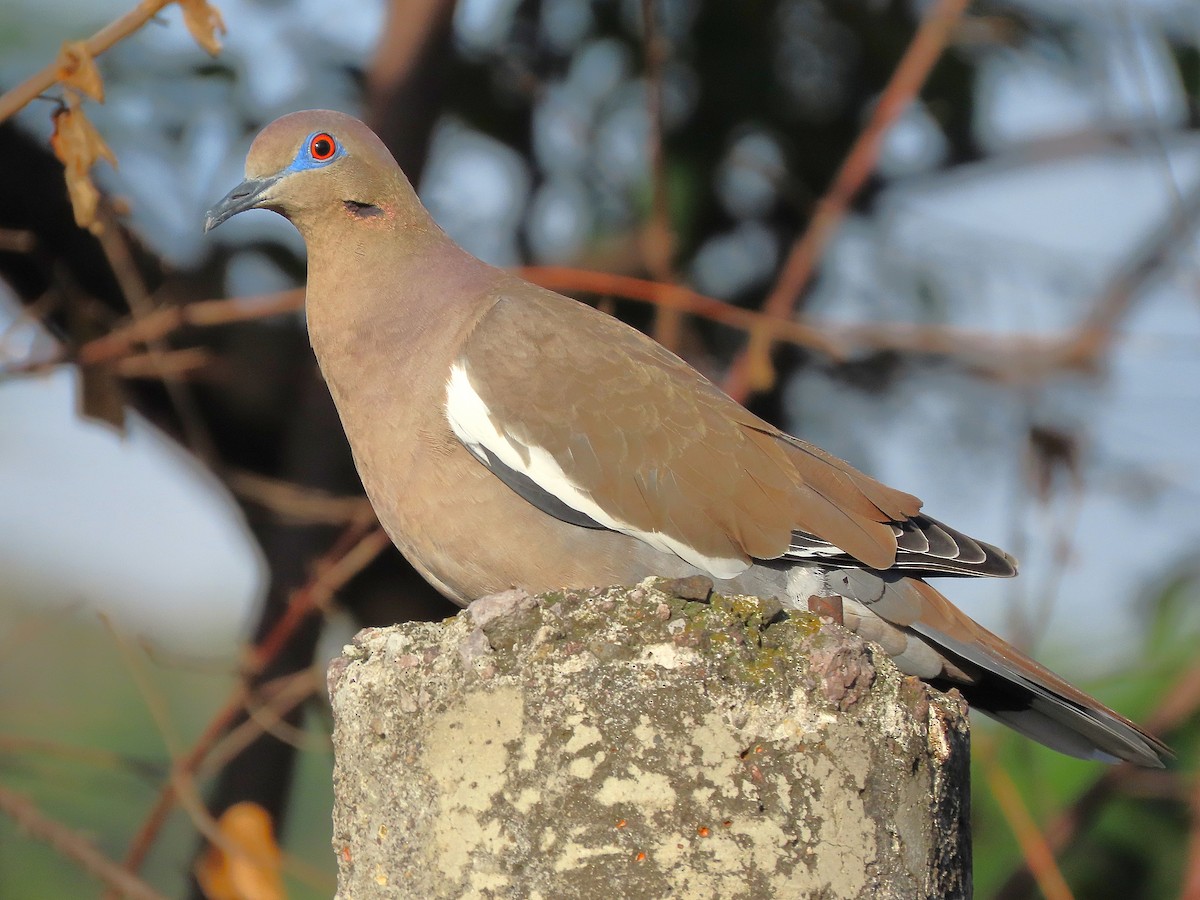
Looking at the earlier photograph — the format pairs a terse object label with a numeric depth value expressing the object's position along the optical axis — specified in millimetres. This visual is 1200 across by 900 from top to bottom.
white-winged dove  6668
